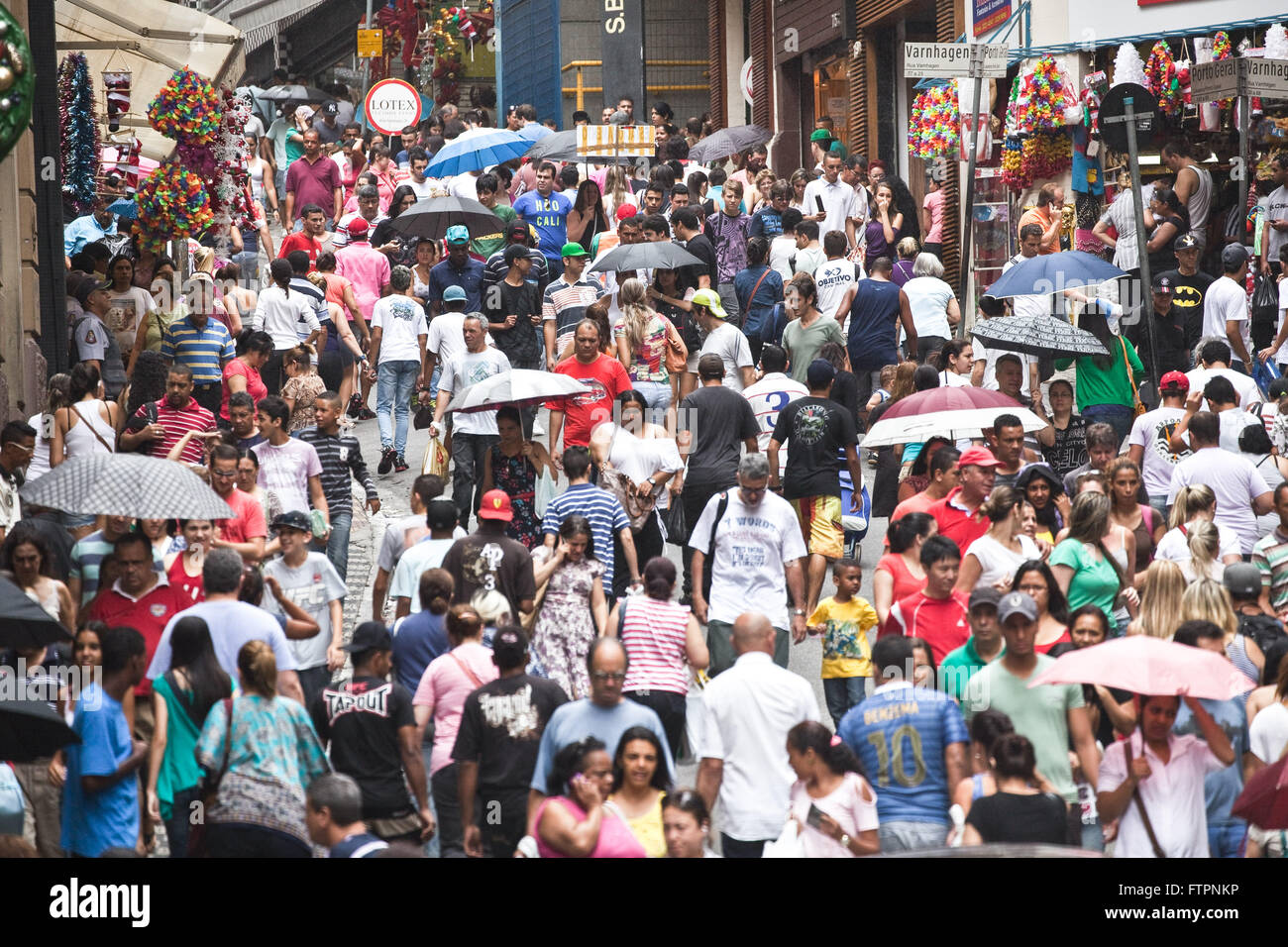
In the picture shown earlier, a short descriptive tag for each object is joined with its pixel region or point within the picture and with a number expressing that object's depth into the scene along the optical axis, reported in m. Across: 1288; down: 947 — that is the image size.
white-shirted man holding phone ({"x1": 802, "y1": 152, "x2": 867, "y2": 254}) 20.59
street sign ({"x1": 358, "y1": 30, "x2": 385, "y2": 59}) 38.31
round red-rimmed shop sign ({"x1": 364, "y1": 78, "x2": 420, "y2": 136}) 27.62
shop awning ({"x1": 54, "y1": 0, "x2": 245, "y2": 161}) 20.23
